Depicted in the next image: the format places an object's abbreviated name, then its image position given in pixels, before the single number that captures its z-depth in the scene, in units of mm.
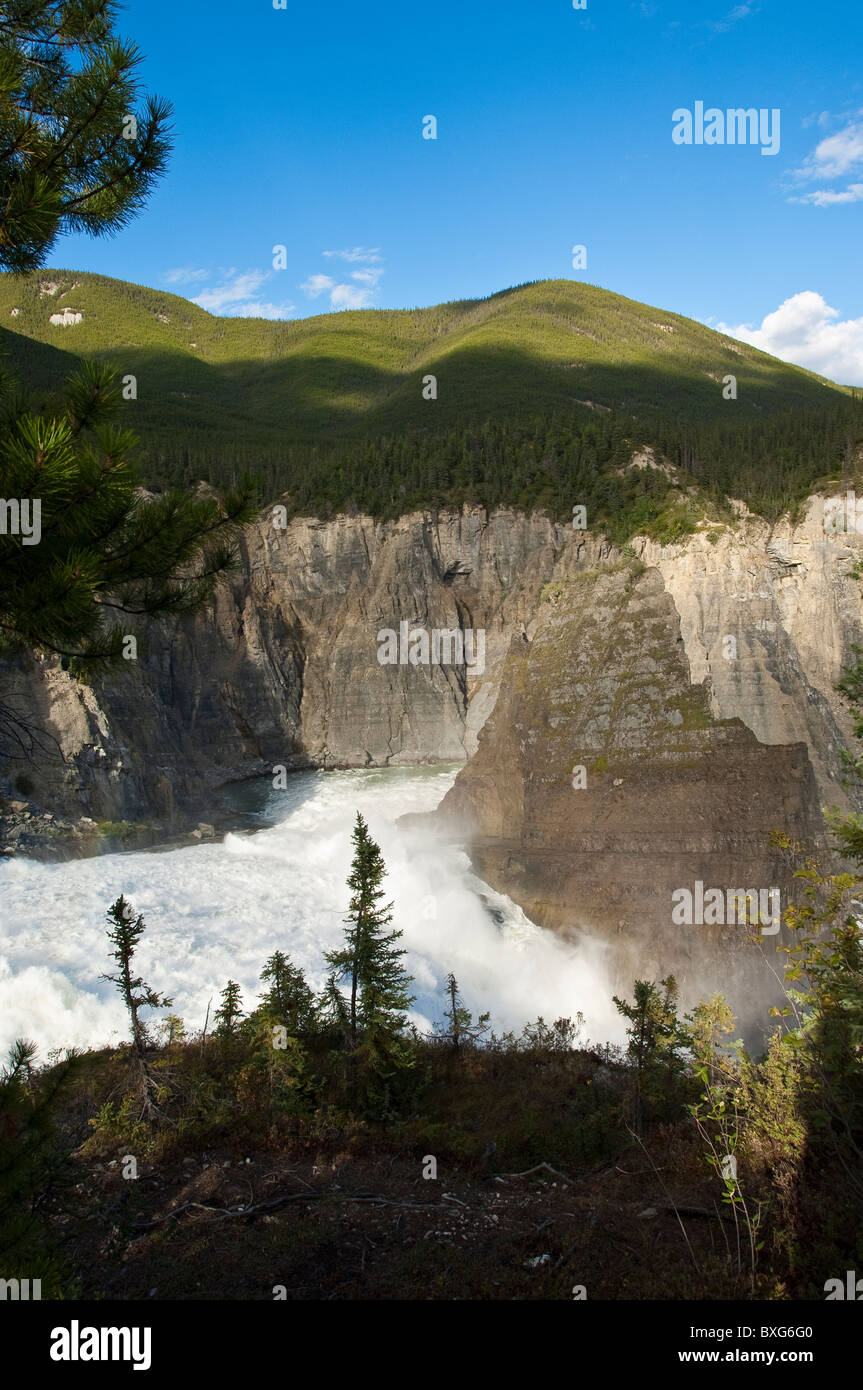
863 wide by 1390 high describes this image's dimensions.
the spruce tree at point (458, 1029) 15968
